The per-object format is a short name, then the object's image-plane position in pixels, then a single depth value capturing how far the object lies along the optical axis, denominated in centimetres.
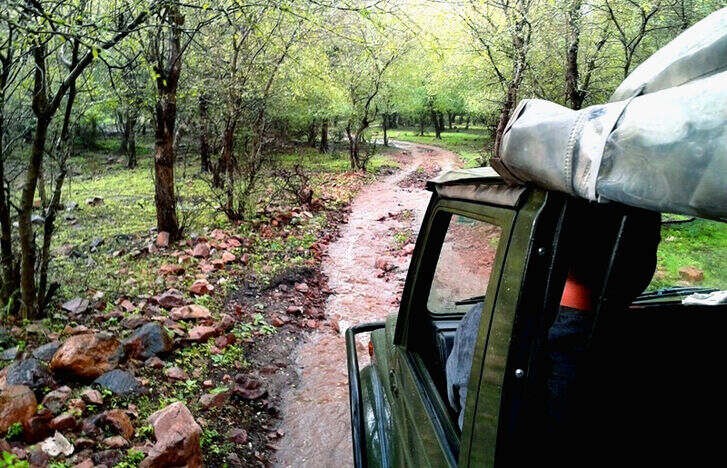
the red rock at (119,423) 325
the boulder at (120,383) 372
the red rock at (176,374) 414
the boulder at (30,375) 338
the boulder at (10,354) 383
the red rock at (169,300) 551
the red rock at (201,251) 737
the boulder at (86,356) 369
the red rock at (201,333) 484
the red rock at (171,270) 654
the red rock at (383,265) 846
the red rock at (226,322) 518
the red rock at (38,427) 301
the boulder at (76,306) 506
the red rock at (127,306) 523
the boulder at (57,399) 329
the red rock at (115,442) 312
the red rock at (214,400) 391
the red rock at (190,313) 521
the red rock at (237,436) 362
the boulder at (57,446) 294
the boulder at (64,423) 311
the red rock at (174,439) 296
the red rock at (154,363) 420
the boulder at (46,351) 384
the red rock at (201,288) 600
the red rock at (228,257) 728
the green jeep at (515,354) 111
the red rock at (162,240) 788
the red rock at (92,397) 350
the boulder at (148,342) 426
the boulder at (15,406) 299
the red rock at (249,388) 426
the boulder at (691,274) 250
